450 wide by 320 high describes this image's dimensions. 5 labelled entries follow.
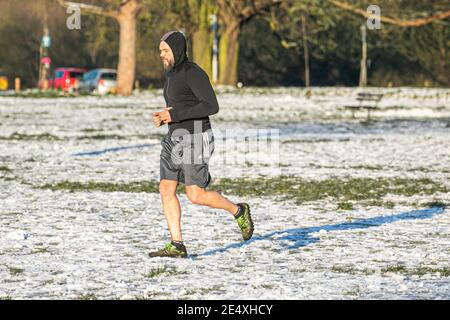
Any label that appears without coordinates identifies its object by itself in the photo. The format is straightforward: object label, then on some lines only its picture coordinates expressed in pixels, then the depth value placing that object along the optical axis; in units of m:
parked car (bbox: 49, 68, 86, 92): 70.56
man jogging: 10.82
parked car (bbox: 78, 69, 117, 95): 65.94
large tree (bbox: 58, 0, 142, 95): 59.09
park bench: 37.63
